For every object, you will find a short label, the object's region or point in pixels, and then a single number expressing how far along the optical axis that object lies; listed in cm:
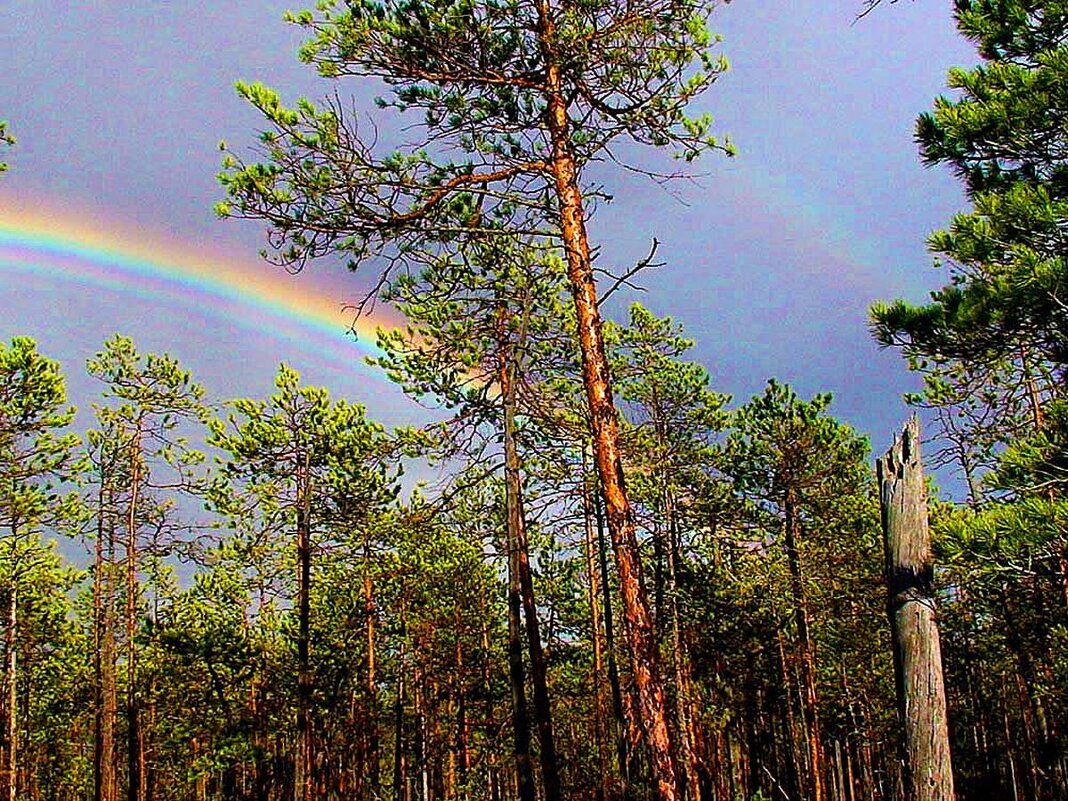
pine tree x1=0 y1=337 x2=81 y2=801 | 1812
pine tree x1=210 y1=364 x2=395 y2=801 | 2083
